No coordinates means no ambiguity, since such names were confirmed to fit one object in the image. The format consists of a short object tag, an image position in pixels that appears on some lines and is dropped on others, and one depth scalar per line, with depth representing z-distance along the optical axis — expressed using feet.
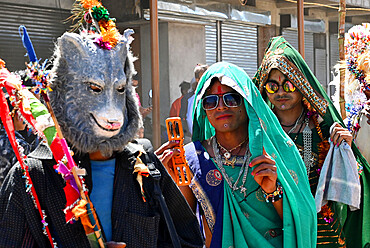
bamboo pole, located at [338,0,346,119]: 19.10
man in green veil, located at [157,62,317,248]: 11.14
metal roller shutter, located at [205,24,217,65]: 26.76
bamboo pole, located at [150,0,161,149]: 20.74
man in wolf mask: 7.80
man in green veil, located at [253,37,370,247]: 14.42
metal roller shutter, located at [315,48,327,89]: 35.47
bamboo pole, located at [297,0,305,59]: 28.89
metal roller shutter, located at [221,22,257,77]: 28.07
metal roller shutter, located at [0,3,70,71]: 18.98
